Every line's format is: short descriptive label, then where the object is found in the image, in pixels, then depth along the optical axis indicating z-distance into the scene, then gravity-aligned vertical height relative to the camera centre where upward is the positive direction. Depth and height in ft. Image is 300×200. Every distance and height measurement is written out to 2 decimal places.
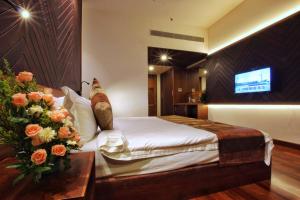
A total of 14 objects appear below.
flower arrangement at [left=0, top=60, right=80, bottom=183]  1.96 -0.36
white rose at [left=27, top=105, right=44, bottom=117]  2.04 -0.14
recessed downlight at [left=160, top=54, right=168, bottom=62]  17.15 +4.84
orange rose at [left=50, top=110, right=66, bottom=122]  2.15 -0.23
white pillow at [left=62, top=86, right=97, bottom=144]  4.08 -0.44
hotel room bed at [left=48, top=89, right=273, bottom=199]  3.93 -2.00
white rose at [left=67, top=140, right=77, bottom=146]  2.33 -0.65
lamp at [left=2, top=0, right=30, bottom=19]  3.30 +2.09
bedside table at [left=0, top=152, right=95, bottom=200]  1.87 -1.15
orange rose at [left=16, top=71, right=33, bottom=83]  2.12 +0.31
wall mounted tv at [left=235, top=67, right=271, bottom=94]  10.12 +1.29
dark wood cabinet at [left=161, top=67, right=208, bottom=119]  21.58 +1.72
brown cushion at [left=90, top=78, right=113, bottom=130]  4.76 -0.35
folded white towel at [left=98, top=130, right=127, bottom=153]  3.81 -1.11
